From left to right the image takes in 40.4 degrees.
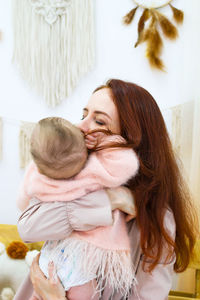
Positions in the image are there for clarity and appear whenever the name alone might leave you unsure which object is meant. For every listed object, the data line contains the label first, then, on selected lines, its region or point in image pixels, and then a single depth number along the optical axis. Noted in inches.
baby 27.8
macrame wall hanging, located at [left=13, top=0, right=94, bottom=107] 62.9
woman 31.7
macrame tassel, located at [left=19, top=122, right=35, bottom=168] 66.7
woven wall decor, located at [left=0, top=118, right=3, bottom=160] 67.9
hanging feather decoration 59.3
